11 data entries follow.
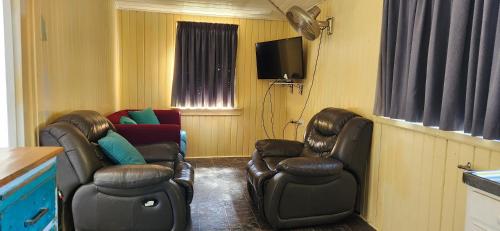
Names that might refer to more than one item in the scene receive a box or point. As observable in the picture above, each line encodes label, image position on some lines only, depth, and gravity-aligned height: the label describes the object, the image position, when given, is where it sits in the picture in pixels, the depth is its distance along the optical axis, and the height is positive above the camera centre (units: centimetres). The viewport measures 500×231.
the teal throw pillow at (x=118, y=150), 245 -51
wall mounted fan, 327 +71
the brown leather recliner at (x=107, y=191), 212 -72
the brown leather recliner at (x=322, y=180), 251 -74
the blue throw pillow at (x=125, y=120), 344 -38
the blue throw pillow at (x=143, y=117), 403 -40
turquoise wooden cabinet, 102 -38
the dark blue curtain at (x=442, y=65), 160 +17
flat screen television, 425 +42
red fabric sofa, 318 -47
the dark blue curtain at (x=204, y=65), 486 +34
